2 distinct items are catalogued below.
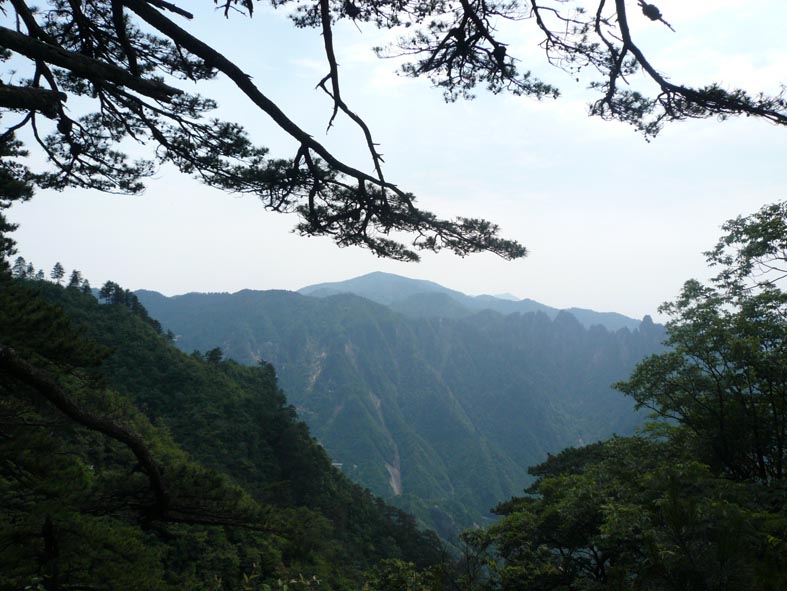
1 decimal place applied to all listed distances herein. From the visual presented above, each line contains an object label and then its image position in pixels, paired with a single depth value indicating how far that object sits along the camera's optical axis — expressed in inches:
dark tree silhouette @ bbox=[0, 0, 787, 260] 129.4
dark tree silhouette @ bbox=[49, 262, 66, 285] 1850.4
